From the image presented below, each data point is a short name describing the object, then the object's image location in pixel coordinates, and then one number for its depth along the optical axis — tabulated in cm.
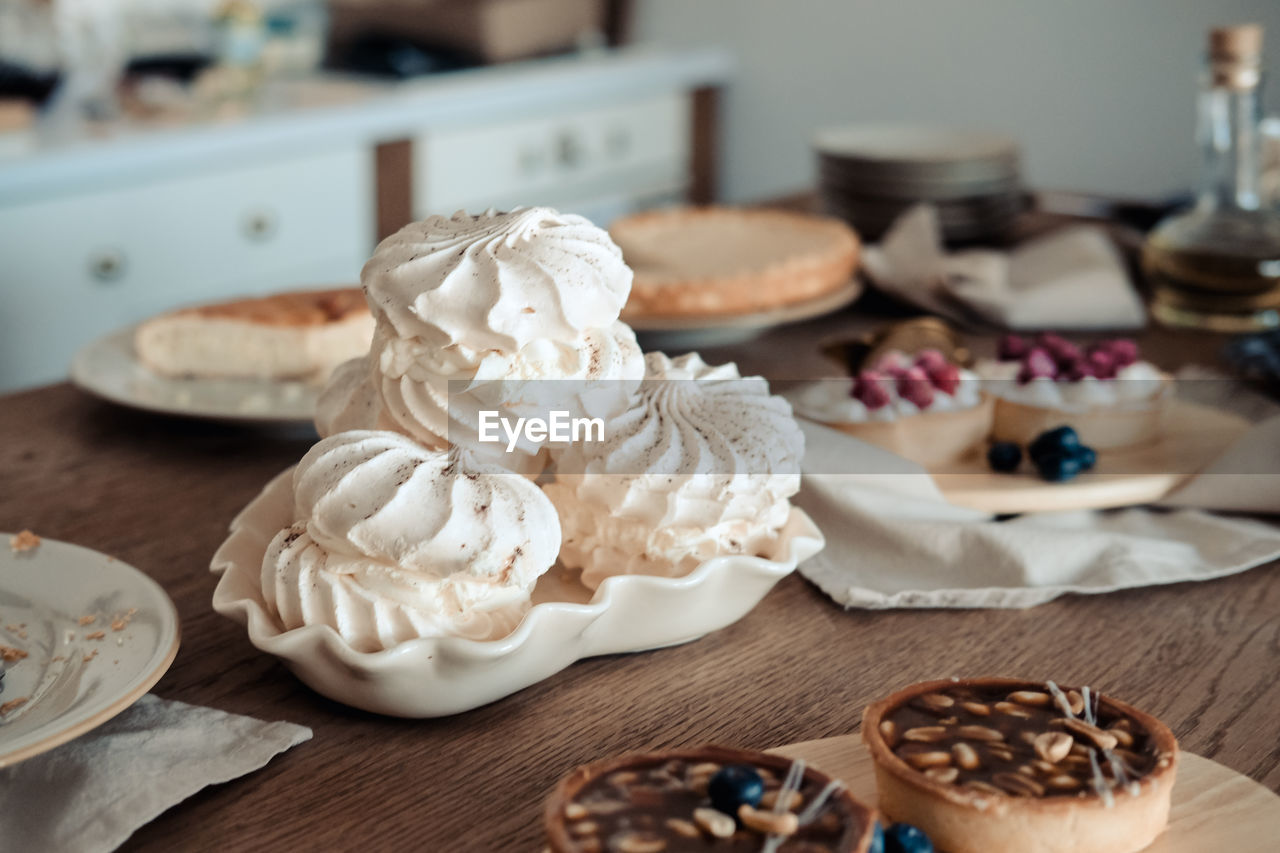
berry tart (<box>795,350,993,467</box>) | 110
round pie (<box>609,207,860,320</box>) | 148
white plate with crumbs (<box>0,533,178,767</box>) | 65
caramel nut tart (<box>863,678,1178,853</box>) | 59
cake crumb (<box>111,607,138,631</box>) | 75
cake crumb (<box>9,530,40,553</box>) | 87
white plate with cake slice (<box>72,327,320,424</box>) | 119
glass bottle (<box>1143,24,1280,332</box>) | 149
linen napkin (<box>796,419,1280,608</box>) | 93
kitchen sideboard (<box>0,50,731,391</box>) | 232
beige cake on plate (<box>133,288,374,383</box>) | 138
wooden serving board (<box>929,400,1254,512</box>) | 104
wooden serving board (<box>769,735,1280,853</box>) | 61
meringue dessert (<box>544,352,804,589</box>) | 79
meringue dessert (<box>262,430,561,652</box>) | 70
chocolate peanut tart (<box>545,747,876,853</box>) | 55
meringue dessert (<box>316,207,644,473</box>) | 77
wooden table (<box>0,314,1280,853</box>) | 67
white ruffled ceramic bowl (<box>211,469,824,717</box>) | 70
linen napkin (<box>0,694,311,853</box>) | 64
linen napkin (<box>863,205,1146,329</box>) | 160
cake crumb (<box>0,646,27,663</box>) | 76
